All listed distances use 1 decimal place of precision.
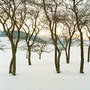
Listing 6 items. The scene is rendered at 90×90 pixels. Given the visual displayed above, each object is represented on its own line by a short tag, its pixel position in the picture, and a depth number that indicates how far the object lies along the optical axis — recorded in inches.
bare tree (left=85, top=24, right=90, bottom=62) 937.7
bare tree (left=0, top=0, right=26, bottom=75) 481.9
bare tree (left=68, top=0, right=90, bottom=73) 525.5
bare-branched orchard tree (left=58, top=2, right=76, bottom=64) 615.2
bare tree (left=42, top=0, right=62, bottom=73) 527.8
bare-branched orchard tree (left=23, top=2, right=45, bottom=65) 775.7
